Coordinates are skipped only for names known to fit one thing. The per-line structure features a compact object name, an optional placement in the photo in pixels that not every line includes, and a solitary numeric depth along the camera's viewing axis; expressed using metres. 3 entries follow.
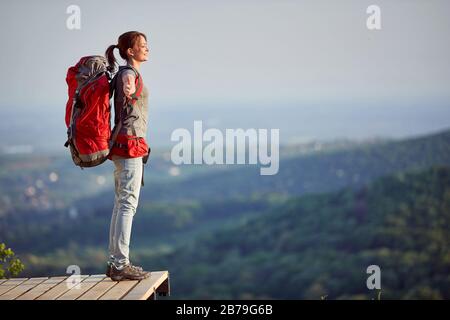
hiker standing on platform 10.45
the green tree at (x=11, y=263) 12.49
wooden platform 10.33
